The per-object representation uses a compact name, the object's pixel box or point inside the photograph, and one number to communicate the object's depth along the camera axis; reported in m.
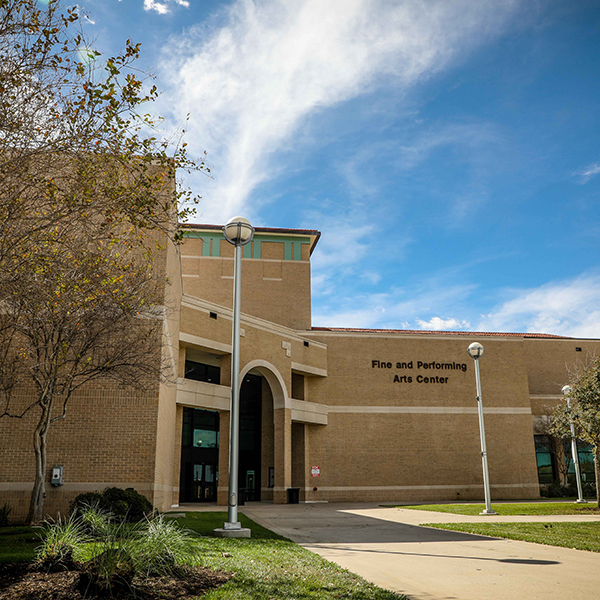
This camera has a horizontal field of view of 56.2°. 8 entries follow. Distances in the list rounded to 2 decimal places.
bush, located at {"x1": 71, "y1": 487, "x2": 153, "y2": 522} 14.70
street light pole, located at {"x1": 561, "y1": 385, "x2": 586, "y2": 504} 27.06
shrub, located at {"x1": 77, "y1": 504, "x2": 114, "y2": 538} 7.11
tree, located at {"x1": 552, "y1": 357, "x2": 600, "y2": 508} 23.55
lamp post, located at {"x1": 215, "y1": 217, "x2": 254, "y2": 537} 11.91
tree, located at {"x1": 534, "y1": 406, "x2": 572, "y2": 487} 40.50
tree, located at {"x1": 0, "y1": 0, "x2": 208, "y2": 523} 7.98
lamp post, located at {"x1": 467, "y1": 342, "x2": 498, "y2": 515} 21.14
